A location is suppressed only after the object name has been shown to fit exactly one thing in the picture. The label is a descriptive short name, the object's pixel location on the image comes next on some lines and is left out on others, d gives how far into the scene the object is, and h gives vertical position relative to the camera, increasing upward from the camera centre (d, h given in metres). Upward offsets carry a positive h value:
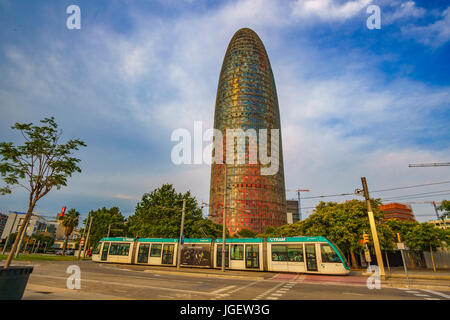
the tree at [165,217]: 38.72 +4.93
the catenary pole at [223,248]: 21.68 +0.11
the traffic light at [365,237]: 19.17 +1.43
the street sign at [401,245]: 15.68 +0.79
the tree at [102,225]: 57.12 +4.52
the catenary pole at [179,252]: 24.90 -0.55
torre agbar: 101.62 +58.26
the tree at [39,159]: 13.43 +4.68
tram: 20.05 -0.43
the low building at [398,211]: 179.81 +35.33
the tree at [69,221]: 57.53 +4.88
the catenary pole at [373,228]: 18.80 +2.23
